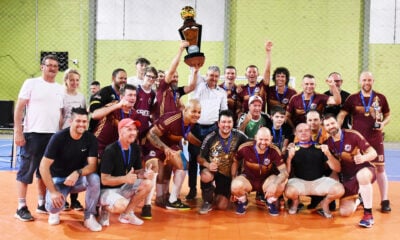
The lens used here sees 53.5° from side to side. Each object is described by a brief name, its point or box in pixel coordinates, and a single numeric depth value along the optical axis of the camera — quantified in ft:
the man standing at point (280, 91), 20.31
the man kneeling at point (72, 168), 14.26
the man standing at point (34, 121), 15.34
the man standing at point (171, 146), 16.99
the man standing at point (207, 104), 19.24
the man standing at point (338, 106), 19.52
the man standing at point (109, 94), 16.70
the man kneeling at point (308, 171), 16.90
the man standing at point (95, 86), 28.63
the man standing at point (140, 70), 19.67
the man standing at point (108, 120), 15.97
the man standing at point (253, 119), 18.61
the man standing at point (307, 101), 19.01
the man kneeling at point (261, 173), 16.66
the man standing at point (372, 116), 17.92
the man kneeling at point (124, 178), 14.62
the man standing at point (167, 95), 18.62
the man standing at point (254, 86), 19.72
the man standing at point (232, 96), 20.90
